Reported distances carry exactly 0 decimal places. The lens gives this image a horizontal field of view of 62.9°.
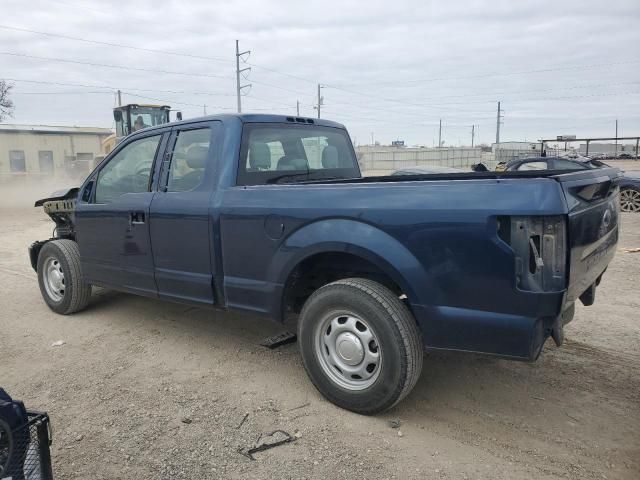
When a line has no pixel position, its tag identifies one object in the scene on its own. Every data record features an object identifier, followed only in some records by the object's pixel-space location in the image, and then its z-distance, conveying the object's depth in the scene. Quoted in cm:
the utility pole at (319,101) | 5579
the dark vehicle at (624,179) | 1238
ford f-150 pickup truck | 271
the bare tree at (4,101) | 2721
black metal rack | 211
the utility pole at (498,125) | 7536
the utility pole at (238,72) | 4208
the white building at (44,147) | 3684
